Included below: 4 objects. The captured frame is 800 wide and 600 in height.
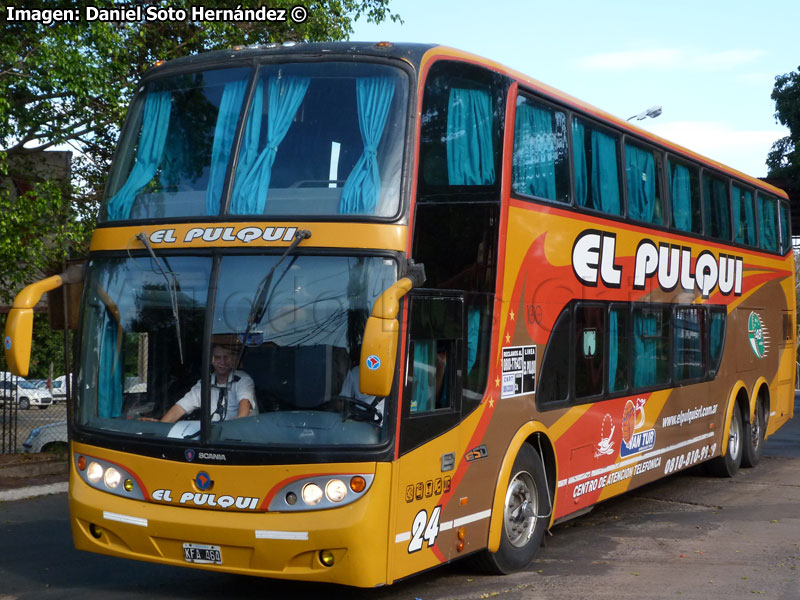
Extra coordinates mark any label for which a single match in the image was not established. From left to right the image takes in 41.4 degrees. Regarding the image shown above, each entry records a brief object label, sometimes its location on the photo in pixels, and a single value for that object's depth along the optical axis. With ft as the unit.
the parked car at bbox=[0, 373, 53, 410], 145.48
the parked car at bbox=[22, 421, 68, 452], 59.41
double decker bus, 21.34
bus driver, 21.57
